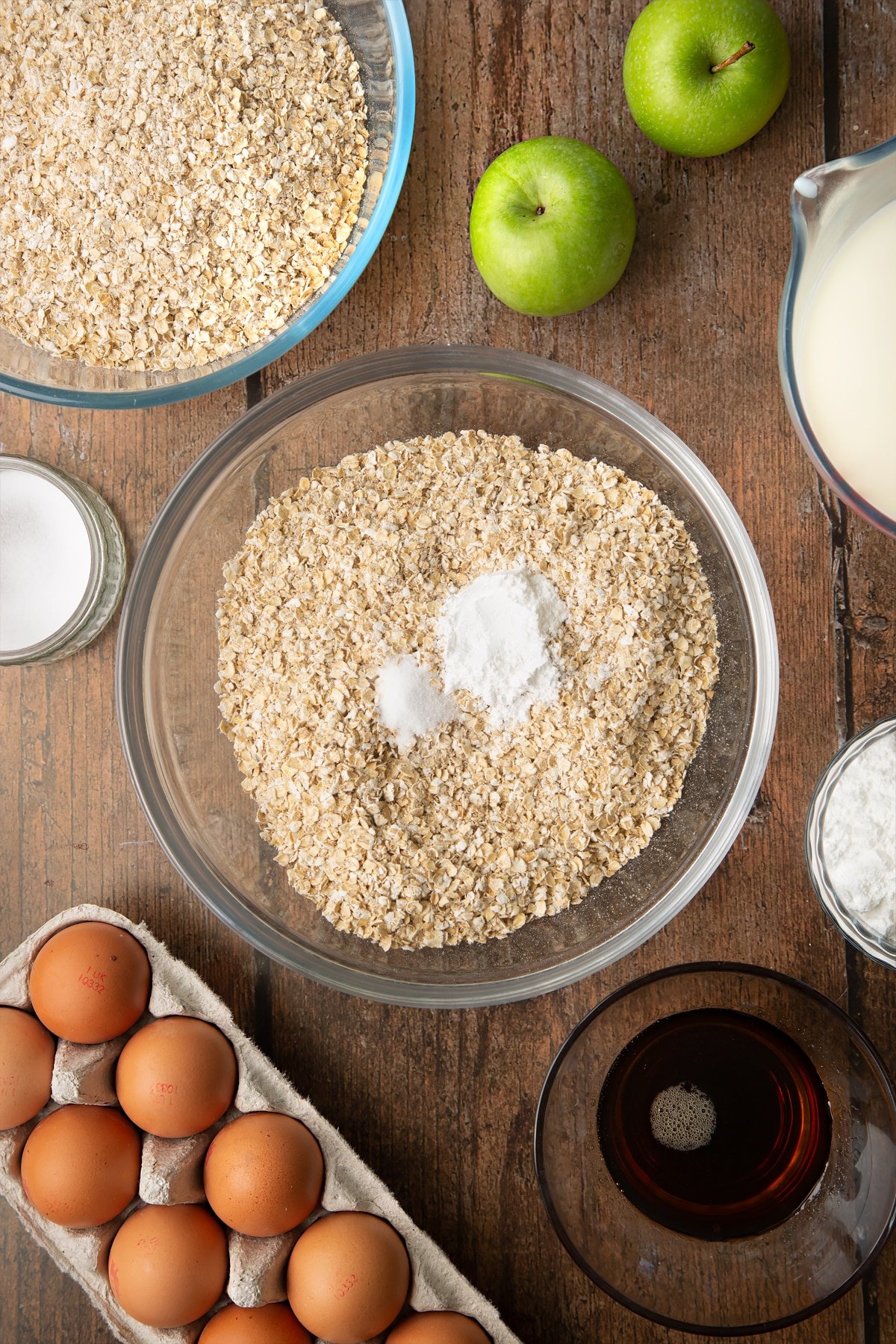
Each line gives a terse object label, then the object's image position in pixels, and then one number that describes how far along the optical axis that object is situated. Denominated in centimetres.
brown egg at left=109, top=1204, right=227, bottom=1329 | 98
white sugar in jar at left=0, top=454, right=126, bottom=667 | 103
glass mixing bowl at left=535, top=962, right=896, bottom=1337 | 98
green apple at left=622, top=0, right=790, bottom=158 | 98
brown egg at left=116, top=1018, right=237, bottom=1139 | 99
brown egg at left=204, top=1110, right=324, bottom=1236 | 98
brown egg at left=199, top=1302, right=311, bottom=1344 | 99
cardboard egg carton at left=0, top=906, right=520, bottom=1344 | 100
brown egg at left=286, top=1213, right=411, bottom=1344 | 98
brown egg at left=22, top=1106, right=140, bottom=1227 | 99
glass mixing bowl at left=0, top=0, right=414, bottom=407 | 100
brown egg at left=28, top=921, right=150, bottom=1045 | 100
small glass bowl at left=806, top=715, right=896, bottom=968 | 99
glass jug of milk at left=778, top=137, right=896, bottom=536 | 92
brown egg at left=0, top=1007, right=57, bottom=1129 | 100
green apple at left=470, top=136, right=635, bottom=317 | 98
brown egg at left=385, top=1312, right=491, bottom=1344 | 98
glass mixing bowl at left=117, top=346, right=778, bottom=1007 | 100
